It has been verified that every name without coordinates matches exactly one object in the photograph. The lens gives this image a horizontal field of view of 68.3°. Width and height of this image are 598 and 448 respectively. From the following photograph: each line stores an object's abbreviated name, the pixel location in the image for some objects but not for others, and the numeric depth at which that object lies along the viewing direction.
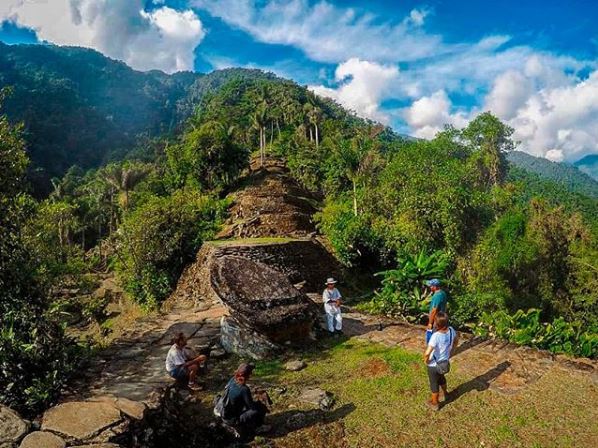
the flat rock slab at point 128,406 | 5.75
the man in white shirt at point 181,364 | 7.65
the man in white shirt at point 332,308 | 10.66
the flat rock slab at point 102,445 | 4.97
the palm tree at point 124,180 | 35.44
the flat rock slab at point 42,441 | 4.91
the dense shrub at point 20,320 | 6.75
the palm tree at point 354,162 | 29.67
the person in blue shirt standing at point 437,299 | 8.56
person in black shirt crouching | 6.01
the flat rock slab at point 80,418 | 5.24
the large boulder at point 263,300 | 9.63
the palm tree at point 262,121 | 50.27
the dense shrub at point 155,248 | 18.39
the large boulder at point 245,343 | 9.21
